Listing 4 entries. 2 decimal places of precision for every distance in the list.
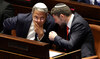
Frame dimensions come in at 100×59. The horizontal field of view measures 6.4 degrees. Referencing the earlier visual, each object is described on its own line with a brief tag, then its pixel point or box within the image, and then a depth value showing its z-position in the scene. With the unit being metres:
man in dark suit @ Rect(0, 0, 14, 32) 11.87
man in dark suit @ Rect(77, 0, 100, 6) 12.72
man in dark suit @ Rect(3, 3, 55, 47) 11.24
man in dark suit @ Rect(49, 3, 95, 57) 11.13
